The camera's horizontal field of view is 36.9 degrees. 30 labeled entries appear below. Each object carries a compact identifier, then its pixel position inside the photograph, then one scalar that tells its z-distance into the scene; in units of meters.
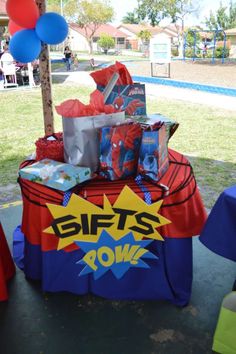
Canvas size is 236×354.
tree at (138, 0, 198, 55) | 38.47
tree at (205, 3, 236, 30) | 47.23
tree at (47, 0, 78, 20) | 35.01
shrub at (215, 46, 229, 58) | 26.70
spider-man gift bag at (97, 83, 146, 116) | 1.95
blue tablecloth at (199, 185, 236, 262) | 1.57
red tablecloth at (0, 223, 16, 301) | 1.92
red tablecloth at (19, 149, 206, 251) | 1.65
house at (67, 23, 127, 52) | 52.31
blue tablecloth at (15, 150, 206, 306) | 1.67
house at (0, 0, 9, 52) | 11.51
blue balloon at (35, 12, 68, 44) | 2.18
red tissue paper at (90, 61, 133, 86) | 1.93
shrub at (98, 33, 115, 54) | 42.50
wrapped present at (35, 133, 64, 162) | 1.89
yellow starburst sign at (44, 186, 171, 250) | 1.63
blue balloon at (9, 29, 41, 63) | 2.25
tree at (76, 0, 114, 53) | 35.00
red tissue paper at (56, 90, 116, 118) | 1.65
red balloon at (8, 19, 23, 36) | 2.39
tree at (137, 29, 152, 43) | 41.30
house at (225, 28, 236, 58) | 30.25
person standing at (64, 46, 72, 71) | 16.10
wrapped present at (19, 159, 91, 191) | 1.62
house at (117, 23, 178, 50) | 54.74
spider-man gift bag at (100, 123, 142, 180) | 1.61
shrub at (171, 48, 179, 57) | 33.41
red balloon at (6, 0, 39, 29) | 2.21
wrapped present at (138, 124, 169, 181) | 1.61
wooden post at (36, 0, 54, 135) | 2.62
